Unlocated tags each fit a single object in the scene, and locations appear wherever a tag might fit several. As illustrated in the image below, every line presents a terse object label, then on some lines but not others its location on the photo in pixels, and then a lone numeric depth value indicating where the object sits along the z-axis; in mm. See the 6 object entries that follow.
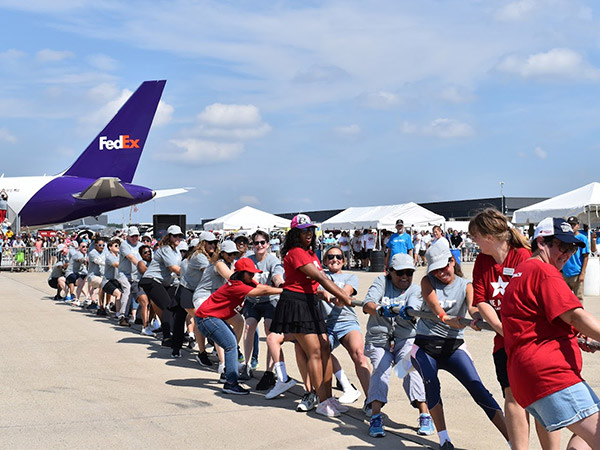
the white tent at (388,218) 32125
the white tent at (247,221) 41844
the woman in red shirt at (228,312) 7227
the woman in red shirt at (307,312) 6336
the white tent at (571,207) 22453
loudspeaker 28992
